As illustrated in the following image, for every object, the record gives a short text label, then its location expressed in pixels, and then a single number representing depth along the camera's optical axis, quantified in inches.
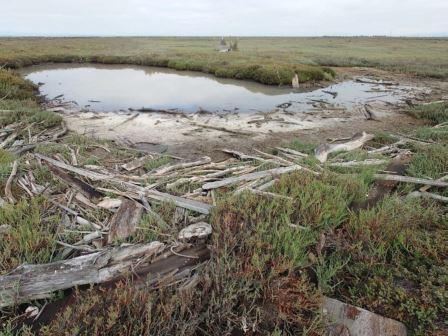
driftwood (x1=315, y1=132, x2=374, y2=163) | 345.1
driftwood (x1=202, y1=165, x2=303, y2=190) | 251.1
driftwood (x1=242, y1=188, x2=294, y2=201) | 213.0
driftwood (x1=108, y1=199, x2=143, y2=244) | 187.6
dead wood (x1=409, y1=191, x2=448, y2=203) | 229.4
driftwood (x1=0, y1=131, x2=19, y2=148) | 359.8
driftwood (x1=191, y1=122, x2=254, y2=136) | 479.8
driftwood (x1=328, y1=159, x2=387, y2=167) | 295.1
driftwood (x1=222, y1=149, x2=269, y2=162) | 321.6
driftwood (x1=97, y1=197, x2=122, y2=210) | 221.9
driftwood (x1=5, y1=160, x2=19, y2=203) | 222.6
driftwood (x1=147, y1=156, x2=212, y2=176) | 288.2
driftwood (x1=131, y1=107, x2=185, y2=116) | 605.1
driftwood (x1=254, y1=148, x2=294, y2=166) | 301.3
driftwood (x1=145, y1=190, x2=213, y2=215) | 211.8
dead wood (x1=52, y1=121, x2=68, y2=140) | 414.8
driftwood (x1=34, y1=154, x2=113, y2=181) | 258.9
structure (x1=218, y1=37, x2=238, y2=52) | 2025.6
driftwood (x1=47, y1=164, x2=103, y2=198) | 243.1
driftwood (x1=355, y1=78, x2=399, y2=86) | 1015.0
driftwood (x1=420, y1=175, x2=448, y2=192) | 249.3
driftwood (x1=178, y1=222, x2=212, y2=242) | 181.9
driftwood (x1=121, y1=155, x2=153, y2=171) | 314.9
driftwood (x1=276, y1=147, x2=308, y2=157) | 346.6
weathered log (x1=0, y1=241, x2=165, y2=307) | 141.3
